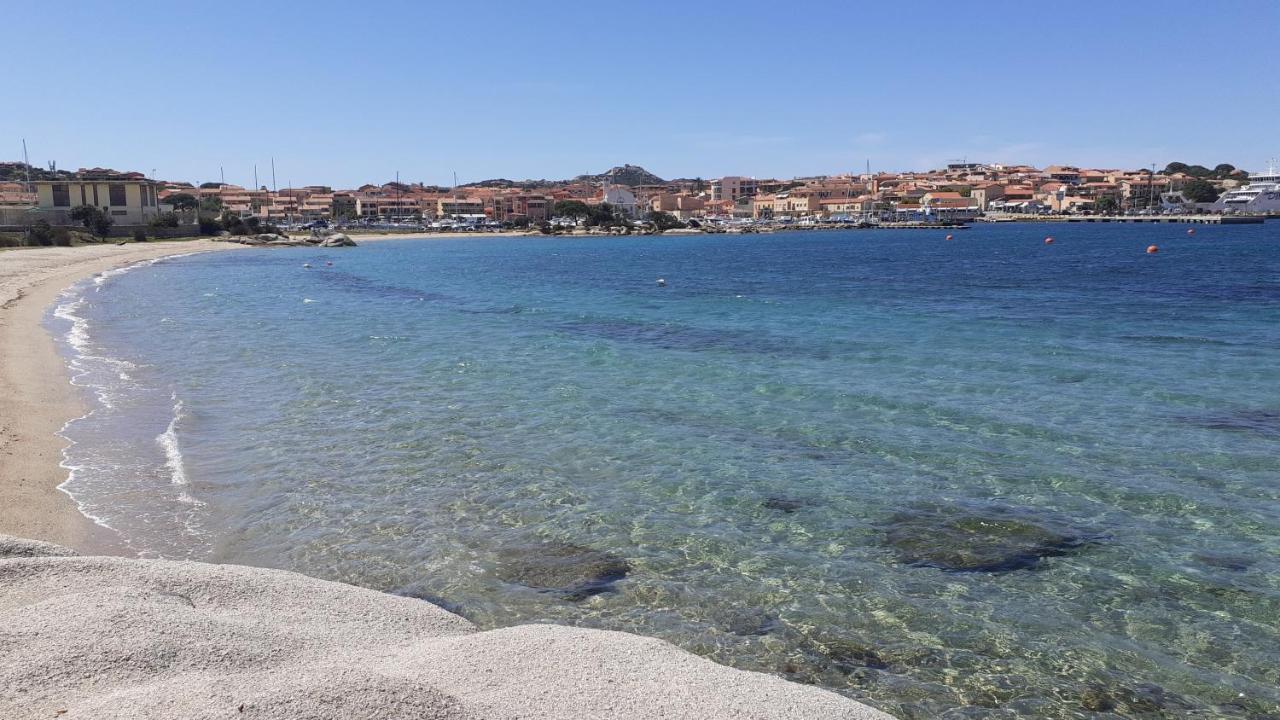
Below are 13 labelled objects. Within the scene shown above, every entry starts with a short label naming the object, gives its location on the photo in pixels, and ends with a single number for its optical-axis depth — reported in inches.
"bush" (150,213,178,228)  3779.5
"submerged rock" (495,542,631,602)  320.5
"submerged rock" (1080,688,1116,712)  244.2
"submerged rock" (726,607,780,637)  285.9
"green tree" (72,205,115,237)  3348.9
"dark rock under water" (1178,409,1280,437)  533.5
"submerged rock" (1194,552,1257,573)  333.1
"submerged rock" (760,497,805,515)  401.1
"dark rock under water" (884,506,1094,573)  341.7
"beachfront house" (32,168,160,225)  3428.6
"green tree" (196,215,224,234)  4225.4
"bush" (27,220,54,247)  2738.7
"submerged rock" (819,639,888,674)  264.2
